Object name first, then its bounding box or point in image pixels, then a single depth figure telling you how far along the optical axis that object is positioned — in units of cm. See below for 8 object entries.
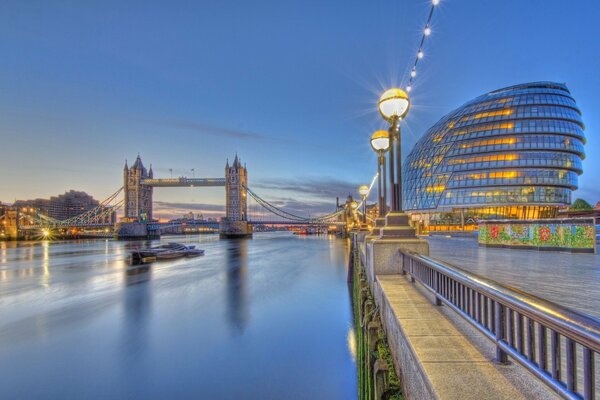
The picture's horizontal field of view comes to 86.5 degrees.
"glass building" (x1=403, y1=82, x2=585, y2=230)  6506
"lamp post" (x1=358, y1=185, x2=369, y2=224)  2377
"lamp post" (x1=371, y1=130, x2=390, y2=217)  1141
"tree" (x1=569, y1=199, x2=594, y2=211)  7649
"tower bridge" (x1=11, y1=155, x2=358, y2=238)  10800
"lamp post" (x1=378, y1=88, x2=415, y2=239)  706
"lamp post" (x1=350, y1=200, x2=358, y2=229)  5027
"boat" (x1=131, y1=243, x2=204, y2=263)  4022
